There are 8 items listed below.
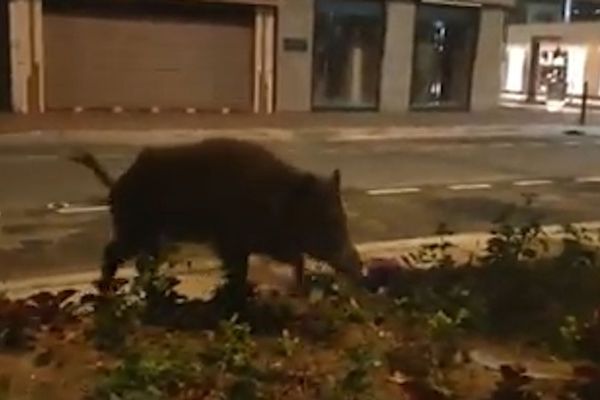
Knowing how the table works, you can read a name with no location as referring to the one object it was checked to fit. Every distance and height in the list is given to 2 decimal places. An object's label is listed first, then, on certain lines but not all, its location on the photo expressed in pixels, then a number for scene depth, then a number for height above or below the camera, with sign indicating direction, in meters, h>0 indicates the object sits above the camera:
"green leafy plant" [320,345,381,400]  3.94 -1.36
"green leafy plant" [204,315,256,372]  4.22 -1.35
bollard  28.19 -1.99
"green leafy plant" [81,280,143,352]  4.78 -1.40
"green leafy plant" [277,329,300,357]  4.68 -1.45
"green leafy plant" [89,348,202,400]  3.87 -1.37
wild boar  4.86 -0.84
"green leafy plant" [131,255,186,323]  5.14 -1.33
